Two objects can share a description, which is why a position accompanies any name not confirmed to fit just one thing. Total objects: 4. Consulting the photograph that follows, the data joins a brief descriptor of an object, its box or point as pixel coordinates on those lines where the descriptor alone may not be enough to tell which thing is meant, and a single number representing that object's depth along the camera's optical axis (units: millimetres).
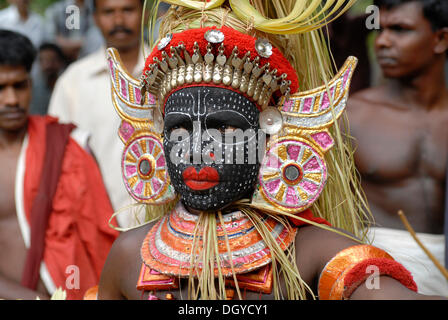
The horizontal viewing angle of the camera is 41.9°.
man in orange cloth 3217
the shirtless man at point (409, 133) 3377
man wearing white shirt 3941
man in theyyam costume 1971
